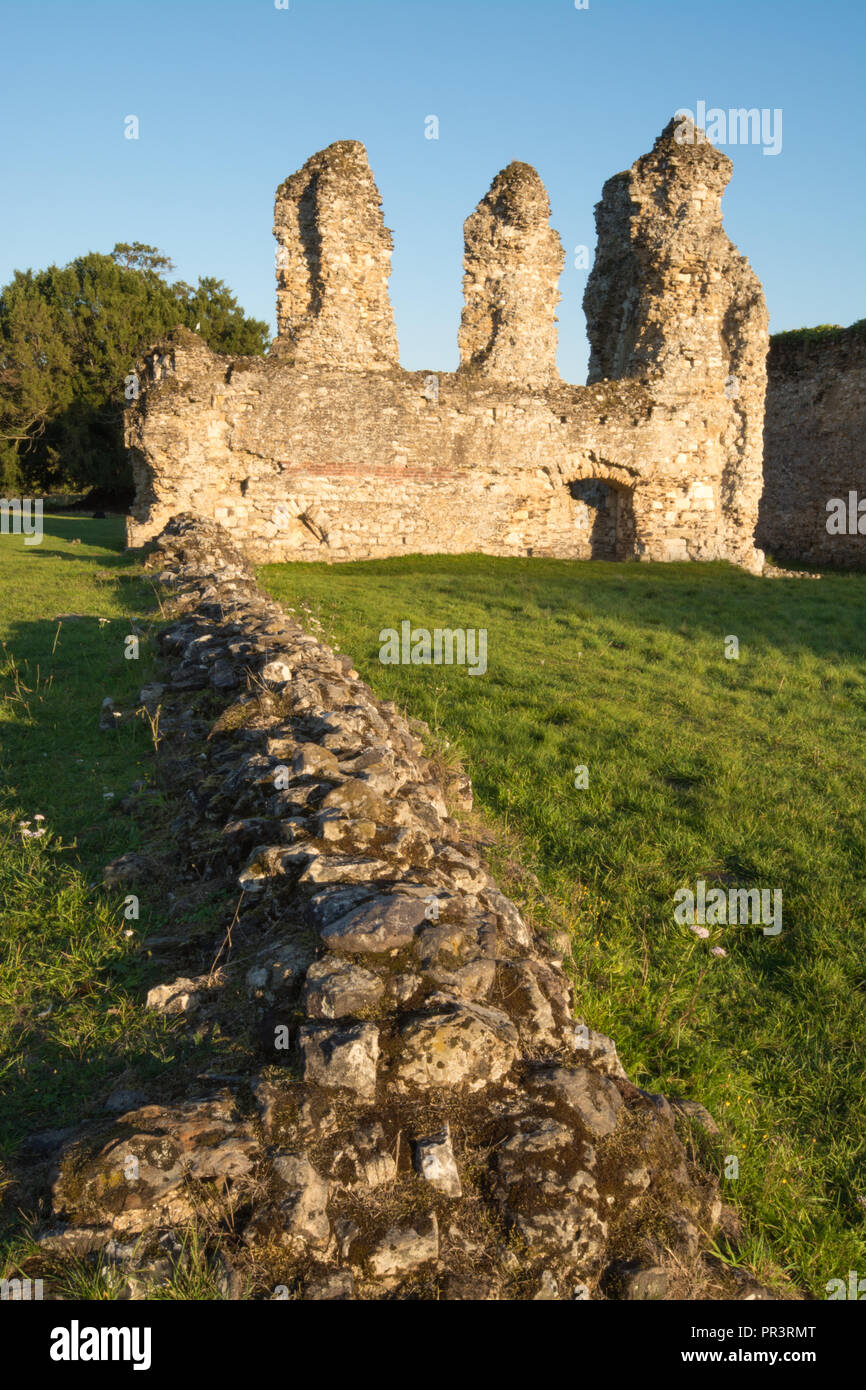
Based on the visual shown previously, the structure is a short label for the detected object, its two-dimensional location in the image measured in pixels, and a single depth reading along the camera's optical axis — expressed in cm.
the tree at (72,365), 3703
